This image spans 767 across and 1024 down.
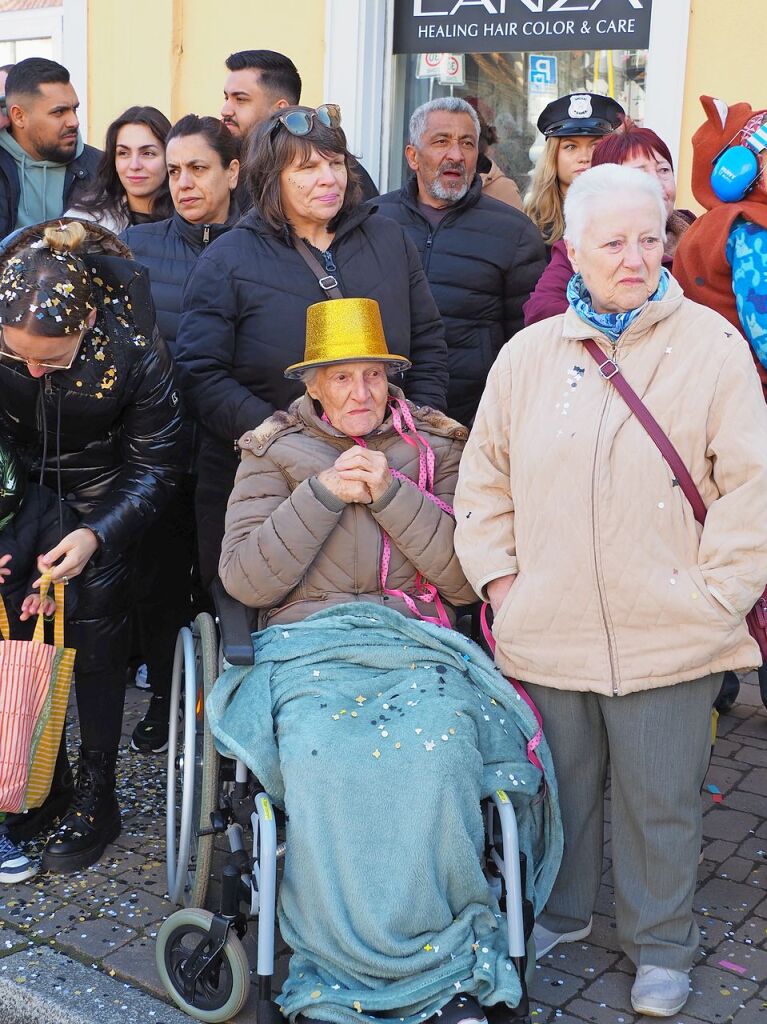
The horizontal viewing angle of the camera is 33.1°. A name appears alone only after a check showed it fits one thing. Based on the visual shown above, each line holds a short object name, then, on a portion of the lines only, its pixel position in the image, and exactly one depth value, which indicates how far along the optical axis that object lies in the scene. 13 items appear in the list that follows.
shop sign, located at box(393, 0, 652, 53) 6.24
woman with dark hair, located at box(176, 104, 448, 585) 3.91
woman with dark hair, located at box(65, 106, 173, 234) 5.03
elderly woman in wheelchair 2.81
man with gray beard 4.64
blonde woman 4.45
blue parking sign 6.60
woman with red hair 3.67
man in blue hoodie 5.38
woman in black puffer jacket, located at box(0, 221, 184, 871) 3.46
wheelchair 2.84
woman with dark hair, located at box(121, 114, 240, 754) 4.57
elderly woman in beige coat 2.93
